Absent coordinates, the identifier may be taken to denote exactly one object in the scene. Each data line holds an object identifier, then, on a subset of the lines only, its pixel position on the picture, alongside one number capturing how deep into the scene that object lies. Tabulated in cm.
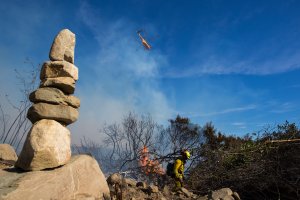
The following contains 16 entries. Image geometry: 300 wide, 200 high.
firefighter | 635
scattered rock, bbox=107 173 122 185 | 525
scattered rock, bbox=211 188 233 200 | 514
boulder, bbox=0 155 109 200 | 374
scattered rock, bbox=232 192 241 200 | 564
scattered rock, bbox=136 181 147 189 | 548
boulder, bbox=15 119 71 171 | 408
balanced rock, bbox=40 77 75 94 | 450
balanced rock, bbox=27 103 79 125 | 432
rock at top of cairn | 461
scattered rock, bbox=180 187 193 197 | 576
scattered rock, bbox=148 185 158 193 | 529
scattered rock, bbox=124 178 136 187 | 553
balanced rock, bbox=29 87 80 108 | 435
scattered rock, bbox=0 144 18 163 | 652
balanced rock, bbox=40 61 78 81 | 455
